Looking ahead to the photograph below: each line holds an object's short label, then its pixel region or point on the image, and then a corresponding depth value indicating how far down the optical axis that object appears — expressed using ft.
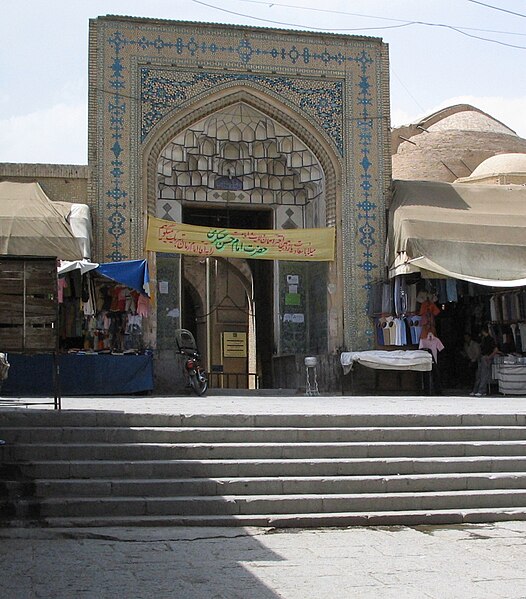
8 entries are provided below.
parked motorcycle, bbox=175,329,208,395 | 51.01
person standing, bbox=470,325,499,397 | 52.16
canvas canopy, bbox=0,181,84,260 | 46.42
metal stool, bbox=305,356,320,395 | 51.03
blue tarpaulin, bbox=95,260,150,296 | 49.54
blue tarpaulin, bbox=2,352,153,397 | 45.98
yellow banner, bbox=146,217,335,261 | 54.24
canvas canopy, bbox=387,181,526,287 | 50.16
